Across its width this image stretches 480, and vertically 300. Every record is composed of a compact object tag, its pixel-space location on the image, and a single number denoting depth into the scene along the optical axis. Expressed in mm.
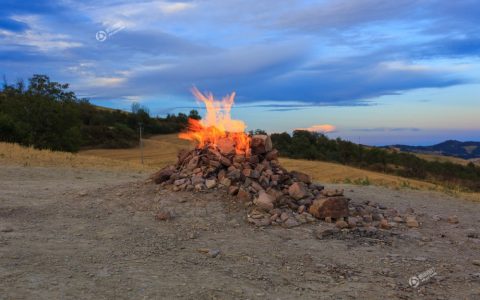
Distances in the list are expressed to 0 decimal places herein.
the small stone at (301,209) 8203
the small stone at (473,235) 7897
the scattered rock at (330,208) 8023
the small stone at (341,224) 7761
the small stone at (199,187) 8708
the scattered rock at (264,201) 8039
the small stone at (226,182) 8781
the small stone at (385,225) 8022
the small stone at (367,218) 8305
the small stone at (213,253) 6199
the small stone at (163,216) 7688
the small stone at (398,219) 8547
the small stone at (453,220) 9016
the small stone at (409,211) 9605
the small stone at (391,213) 9014
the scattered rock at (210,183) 8797
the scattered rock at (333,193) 8742
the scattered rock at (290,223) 7621
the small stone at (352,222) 7809
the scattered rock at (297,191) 8617
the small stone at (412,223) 8352
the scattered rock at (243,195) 8359
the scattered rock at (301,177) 9727
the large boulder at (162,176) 9594
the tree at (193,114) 46041
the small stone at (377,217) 8562
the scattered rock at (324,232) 7291
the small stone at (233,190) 8492
